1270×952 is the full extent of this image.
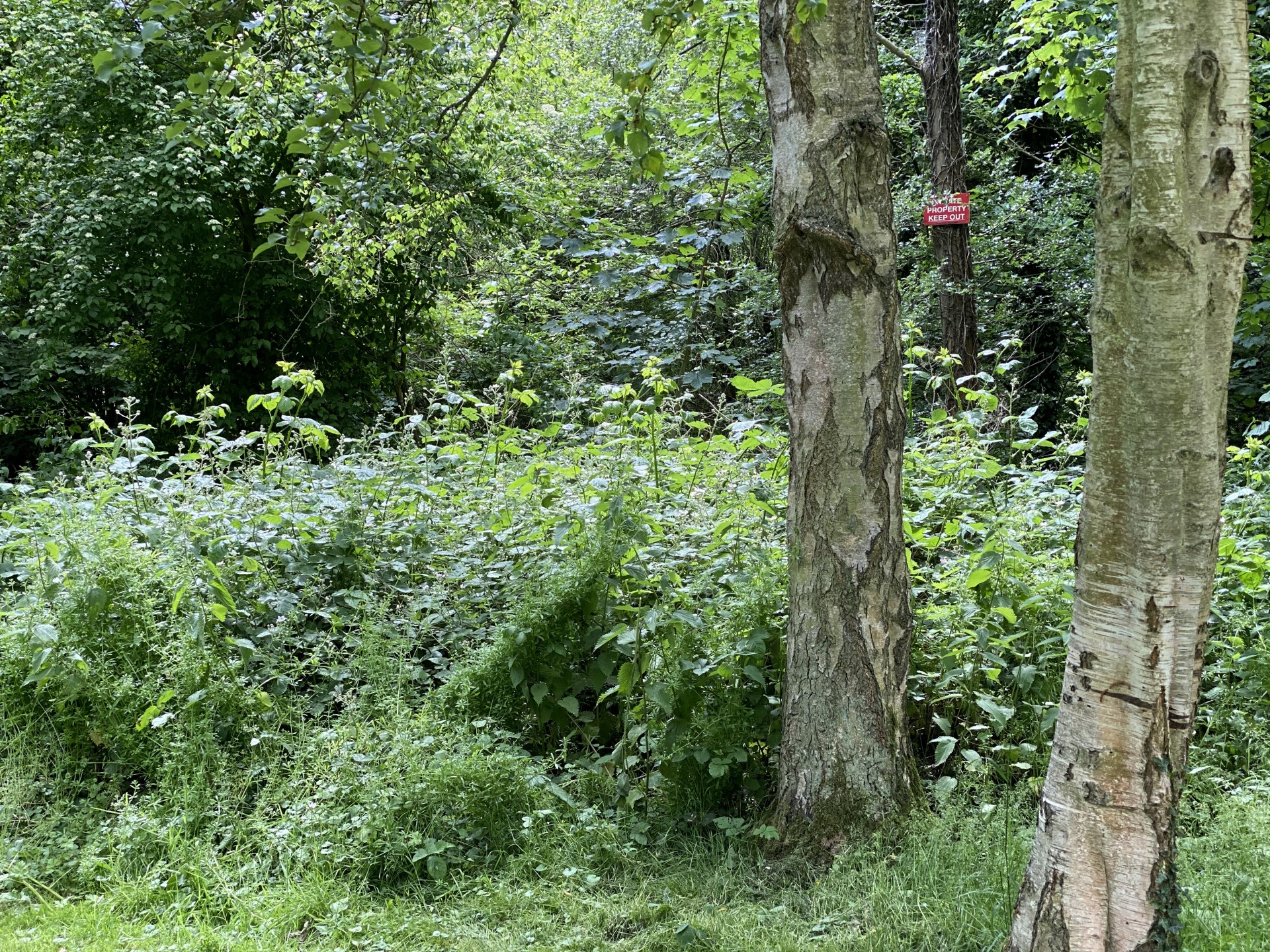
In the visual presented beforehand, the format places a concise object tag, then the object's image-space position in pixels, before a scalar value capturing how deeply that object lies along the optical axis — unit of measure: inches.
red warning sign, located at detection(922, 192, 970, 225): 312.5
